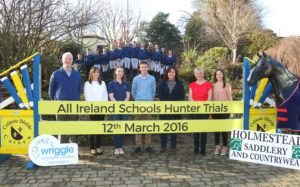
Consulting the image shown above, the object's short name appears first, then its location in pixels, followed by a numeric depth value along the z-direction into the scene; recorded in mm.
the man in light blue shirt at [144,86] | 6660
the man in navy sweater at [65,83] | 6195
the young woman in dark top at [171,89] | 6723
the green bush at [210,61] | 16619
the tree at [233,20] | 28500
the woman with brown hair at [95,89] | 6422
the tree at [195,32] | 30422
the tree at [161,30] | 31328
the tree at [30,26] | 9375
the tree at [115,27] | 27062
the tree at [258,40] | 24875
